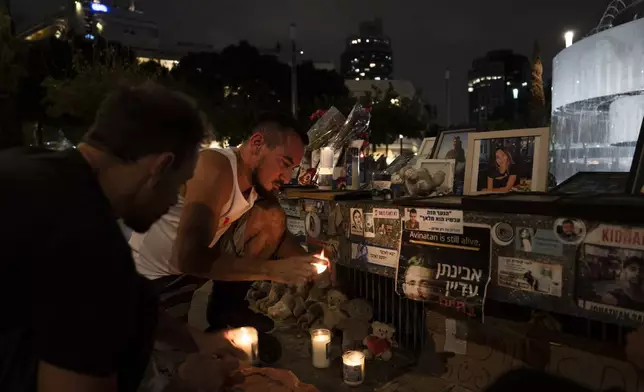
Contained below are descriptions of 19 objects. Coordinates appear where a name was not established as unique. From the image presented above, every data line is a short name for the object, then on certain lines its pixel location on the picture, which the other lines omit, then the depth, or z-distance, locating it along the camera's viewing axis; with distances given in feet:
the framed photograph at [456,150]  10.61
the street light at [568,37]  41.63
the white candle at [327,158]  12.72
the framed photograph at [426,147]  12.78
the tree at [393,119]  85.61
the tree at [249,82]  88.17
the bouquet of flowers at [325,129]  13.83
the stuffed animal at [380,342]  9.91
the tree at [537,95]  36.19
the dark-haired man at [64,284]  3.15
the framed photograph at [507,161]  8.53
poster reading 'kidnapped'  6.02
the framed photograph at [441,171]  10.14
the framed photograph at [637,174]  7.28
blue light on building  213.05
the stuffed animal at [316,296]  11.87
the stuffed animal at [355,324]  10.43
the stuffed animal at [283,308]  12.14
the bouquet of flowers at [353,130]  13.21
